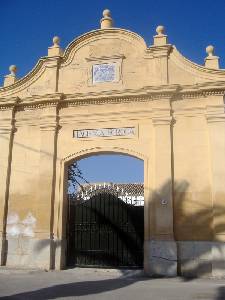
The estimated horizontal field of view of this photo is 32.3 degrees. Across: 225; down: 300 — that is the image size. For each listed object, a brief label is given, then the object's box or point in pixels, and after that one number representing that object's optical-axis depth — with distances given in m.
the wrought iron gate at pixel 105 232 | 11.84
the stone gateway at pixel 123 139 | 10.49
